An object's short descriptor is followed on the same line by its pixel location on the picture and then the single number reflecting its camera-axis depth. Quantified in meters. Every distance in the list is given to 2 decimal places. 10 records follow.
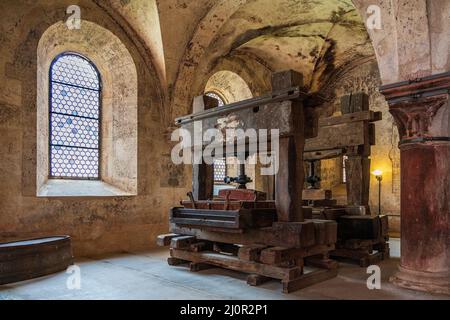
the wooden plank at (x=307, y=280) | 4.45
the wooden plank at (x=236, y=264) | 4.55
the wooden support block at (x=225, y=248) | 5.95
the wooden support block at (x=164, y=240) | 6.01
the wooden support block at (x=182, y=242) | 5.84
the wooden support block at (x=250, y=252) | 4.71
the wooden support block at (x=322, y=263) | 5.29
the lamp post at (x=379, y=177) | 11.26
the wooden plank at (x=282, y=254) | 4.41
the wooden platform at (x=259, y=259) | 4.52
